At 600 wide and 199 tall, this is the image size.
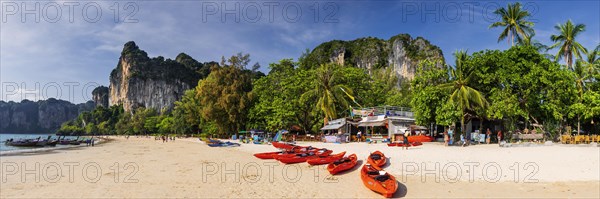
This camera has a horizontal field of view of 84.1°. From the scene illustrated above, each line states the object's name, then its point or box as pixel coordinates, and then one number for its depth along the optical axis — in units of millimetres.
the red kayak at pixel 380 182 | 9992
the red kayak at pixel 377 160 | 14655
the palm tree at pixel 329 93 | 37219
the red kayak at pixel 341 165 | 13898
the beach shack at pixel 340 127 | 33281
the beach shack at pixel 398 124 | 28078
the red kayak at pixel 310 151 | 18294
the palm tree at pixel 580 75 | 30541
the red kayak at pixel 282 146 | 22322
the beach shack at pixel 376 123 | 29359
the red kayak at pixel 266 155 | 19842
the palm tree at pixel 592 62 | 33812
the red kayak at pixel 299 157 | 17625
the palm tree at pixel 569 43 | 35344
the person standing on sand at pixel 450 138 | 21948
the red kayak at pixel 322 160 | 16438
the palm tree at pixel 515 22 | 36625
